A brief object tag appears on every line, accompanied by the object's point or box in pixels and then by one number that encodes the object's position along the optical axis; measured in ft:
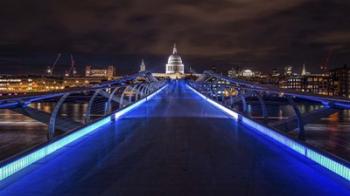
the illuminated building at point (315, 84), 605.31
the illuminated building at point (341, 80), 580.95
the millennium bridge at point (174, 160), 16.58
